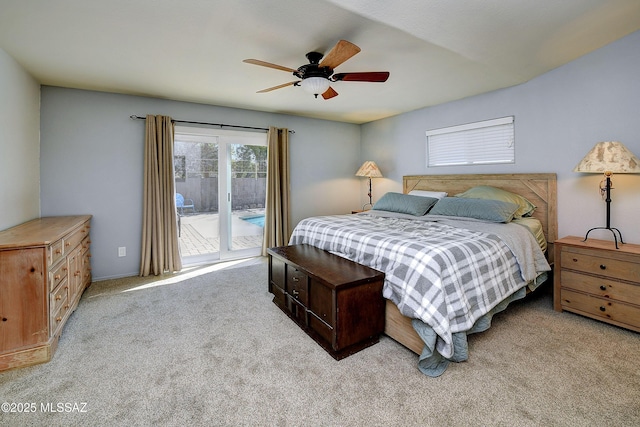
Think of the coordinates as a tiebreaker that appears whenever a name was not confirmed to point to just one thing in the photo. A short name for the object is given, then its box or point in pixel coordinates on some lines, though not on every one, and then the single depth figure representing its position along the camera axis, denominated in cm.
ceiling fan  243
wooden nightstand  233
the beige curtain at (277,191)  475
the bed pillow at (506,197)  331
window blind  368
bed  189
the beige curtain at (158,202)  383
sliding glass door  429
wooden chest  204
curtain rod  380
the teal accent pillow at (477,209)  295
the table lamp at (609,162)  243
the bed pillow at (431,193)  407
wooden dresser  191
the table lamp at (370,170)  506
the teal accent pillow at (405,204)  372
